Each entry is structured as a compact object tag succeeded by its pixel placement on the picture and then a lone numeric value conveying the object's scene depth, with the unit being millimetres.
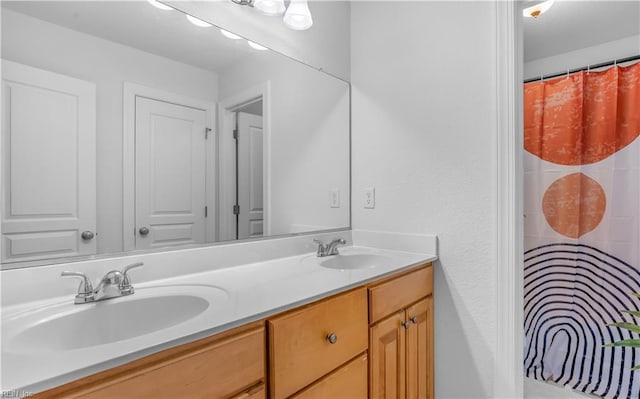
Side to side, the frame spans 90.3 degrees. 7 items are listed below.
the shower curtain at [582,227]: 1852
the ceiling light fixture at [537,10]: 1773
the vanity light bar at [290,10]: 1322
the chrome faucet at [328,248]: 1490
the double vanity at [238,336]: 553
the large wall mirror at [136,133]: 857
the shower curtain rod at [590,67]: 1973
